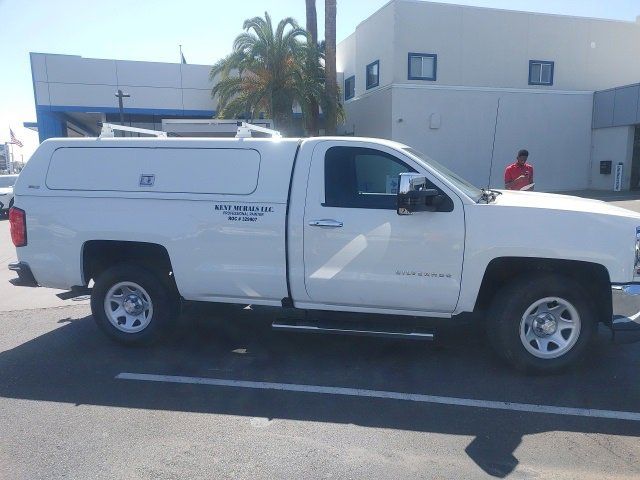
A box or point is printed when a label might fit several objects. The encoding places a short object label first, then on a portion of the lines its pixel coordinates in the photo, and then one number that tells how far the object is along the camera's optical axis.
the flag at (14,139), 52.40
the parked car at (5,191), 19.92
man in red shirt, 8.73
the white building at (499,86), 22.59
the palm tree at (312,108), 21.08
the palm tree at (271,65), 20.42
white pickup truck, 4.37
